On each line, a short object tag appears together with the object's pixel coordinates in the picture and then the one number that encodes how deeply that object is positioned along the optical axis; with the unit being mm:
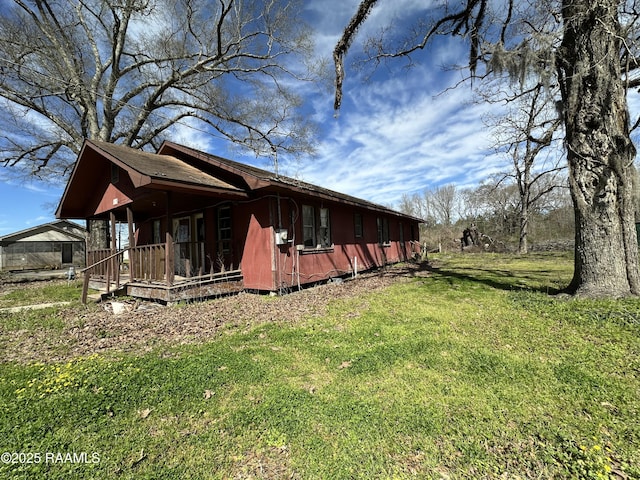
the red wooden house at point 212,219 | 7980
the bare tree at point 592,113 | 5590
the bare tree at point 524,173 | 15753
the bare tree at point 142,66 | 13039
